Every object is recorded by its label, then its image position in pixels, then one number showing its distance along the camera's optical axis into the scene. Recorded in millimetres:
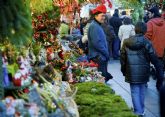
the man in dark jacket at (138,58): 8469
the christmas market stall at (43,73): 3760
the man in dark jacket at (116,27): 19156
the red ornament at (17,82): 4238
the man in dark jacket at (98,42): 9945
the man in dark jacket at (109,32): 16666
